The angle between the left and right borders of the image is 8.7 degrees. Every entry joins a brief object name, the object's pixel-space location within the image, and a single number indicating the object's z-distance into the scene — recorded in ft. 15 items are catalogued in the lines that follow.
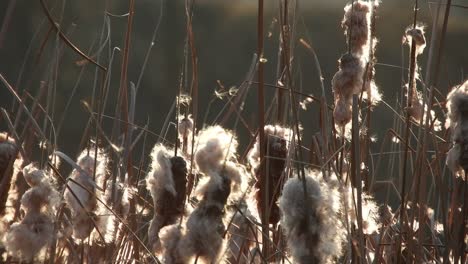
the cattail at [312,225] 13.80
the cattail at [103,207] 15.39
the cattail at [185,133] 15.59
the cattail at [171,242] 14.01
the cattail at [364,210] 14.54
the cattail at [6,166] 14.63
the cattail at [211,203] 13.99
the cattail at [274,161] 14.97
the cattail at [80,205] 15.14
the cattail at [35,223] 14.55
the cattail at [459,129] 14.21
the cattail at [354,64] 15.28
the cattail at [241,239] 15.31
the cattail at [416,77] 15.27
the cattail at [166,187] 14.16
